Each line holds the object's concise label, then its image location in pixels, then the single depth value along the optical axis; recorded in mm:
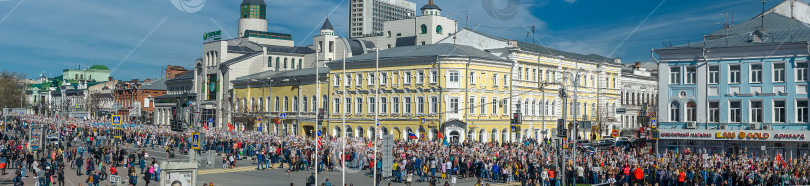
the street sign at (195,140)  29312
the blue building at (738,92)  41250
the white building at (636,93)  83062
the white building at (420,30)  100675
